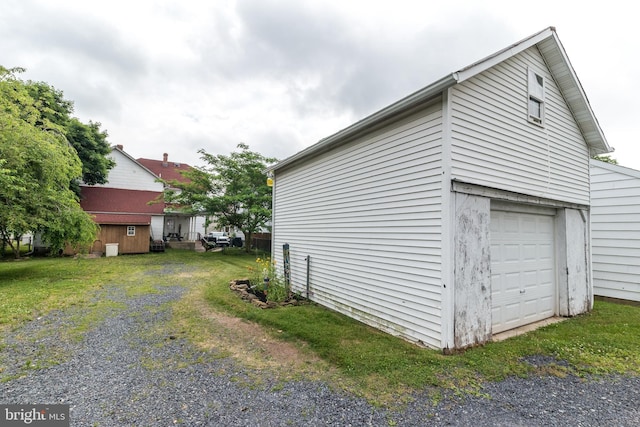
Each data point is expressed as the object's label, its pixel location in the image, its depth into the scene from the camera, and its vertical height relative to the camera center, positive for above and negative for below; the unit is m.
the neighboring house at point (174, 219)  23.98 +0.43
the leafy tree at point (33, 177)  8.38 +1.45
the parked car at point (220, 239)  23.27 -1.31
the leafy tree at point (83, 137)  16.24 +5.60
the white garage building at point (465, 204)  4.05 +0.40
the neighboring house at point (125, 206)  16.86 +1.25
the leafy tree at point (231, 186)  16.09 +2.26
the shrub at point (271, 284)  6.71 -1.58
